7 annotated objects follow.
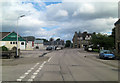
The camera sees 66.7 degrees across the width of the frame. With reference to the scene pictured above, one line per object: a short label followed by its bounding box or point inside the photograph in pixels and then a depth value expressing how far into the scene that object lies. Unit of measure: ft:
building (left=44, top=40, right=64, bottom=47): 248.45
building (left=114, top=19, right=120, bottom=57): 64.48
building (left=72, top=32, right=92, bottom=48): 216.66
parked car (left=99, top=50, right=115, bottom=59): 41.91
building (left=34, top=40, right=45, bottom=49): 215.60
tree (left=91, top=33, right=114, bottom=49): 82.06
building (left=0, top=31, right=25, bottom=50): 122.40
